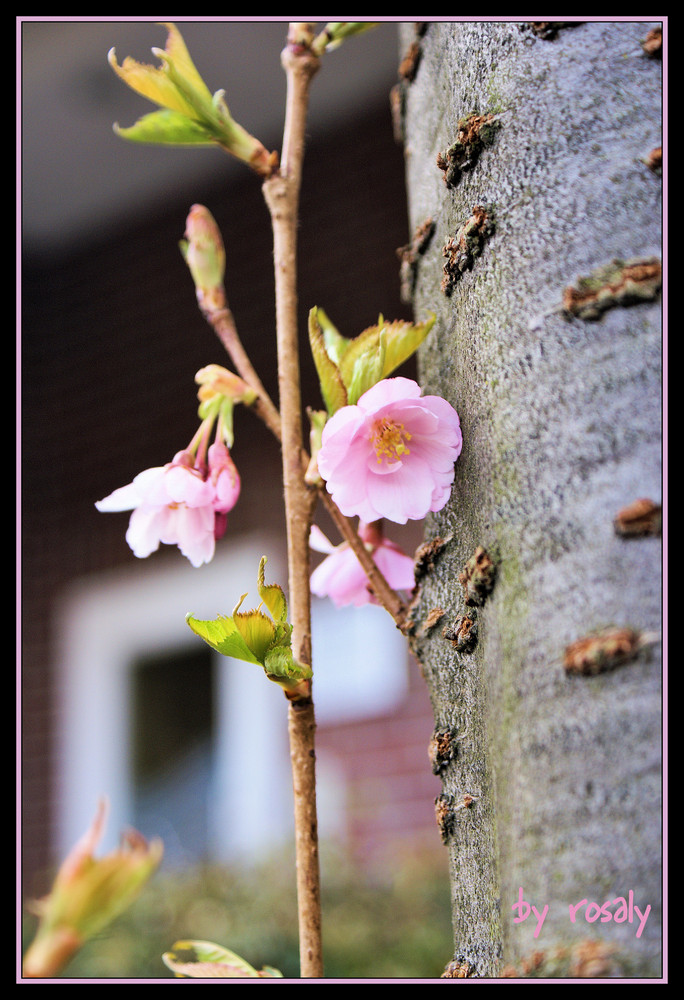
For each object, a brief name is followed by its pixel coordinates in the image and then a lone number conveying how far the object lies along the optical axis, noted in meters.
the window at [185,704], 3.17
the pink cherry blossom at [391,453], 0.71
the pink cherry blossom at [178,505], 0.76
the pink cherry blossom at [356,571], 0.78
